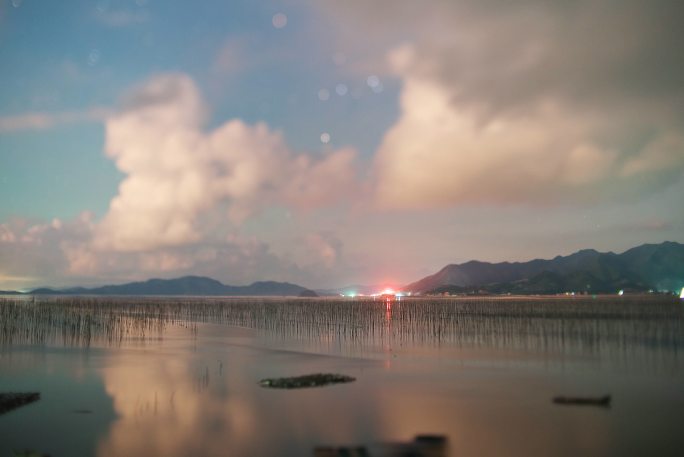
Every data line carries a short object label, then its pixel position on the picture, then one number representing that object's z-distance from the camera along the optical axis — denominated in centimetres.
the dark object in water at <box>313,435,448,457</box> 1154
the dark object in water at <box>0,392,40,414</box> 1509
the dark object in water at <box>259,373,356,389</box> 1869
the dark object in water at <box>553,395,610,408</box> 1591
